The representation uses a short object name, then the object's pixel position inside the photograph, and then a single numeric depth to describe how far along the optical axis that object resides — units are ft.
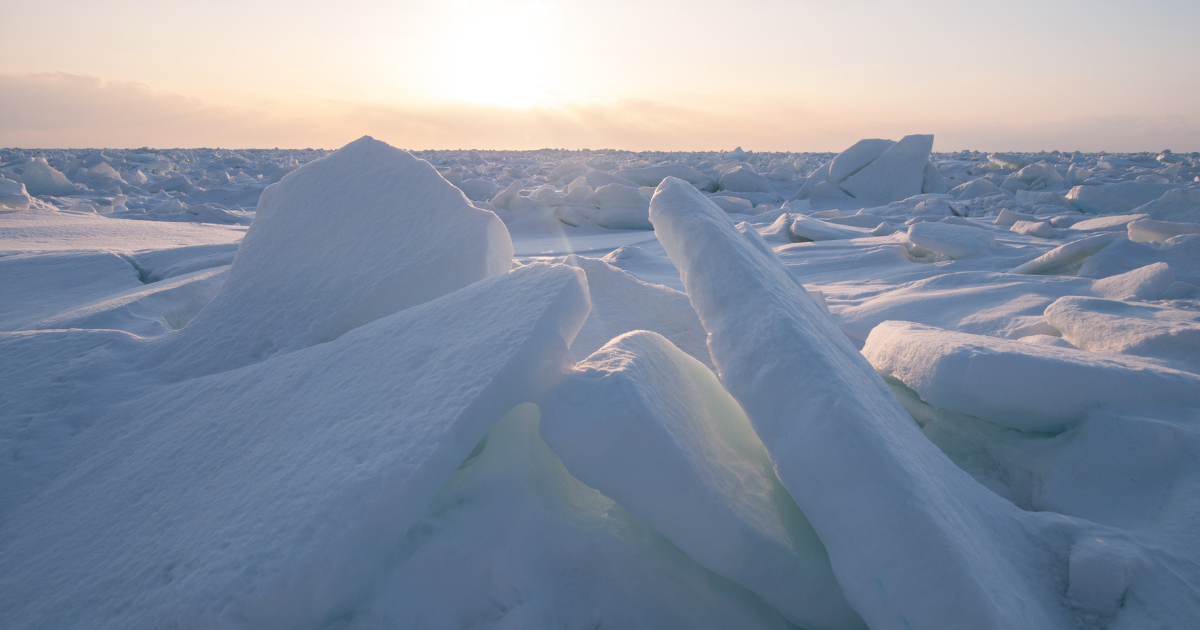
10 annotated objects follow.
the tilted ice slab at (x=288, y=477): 2.47
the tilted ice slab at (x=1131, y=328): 5.54
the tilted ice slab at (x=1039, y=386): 4.34
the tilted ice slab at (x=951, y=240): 11.14
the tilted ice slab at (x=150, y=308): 6.74
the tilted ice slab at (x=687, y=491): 2.74
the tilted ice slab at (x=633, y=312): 6.52
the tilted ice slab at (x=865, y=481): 2.29
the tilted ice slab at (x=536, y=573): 2.82
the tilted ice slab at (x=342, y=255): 5.40
